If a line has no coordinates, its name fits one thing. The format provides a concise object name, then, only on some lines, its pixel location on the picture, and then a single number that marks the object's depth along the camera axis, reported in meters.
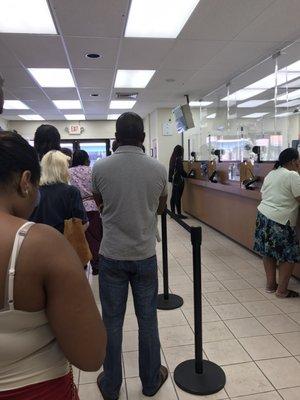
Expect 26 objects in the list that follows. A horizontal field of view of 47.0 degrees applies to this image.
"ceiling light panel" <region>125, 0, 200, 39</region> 3.21
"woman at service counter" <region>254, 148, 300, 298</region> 3.19
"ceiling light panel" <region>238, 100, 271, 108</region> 8.69
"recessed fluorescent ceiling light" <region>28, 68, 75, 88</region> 5.25
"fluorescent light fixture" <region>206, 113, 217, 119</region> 8.73
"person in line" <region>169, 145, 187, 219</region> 7.49
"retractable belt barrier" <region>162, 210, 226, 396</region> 2.04
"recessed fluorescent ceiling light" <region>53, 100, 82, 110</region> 7.86
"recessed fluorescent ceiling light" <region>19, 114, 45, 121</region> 9.92
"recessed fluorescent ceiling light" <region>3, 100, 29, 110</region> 7.78
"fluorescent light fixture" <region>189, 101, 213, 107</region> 8.21
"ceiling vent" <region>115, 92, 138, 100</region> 7.10
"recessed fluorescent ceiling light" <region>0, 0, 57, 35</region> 3.15
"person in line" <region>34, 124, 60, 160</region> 2.36
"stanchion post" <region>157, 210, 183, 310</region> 3.07
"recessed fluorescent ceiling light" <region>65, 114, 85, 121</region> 10.24
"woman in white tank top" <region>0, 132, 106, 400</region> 0.74
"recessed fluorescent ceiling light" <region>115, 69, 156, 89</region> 5.47
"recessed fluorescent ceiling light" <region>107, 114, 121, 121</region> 10.36
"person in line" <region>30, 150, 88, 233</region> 2.07
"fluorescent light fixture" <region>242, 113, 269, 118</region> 10.35
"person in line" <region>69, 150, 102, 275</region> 3.56
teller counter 4.54
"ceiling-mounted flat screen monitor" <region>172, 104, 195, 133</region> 7.01
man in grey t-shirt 1.75
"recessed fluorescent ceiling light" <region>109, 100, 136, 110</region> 8.00
